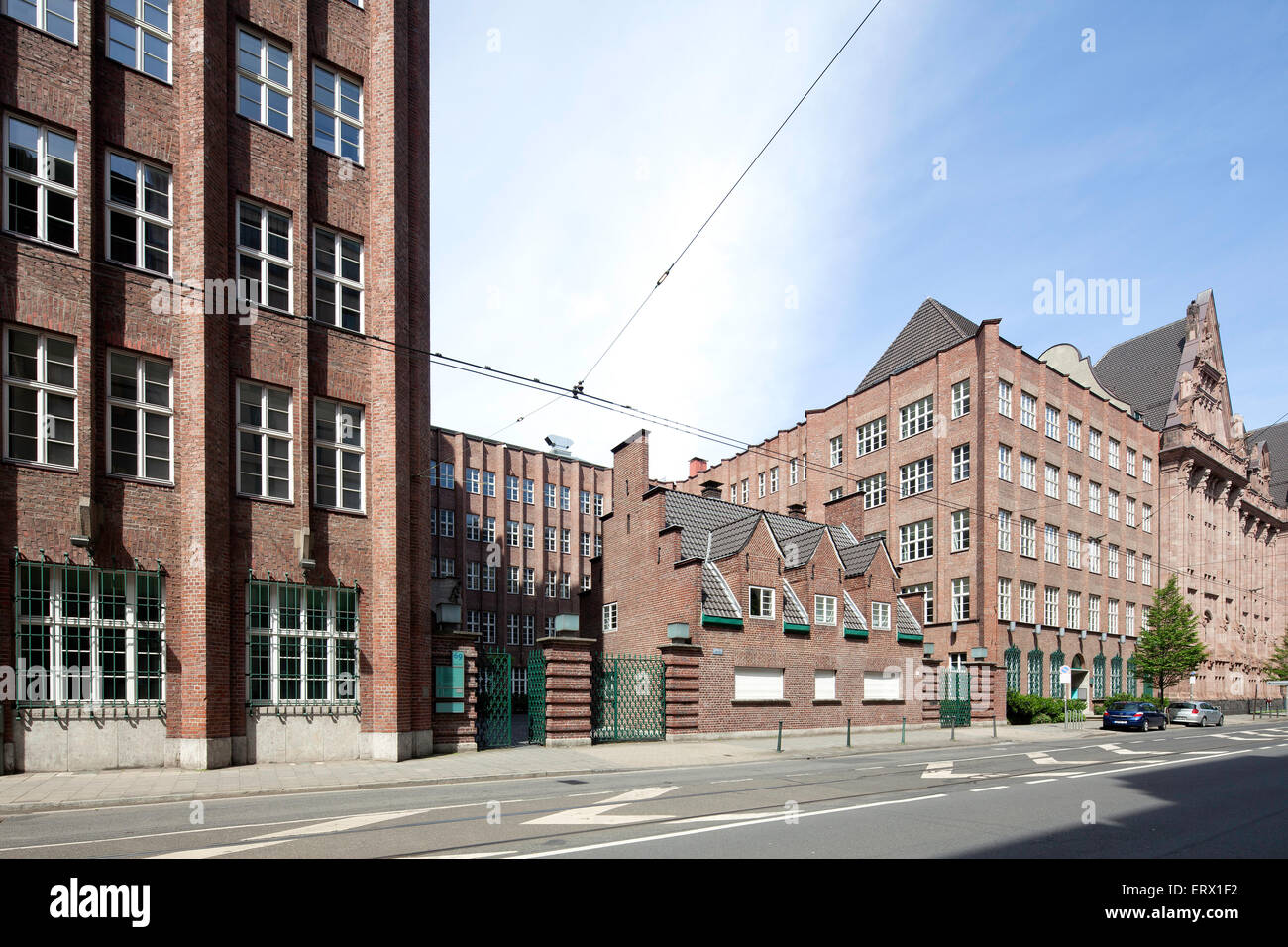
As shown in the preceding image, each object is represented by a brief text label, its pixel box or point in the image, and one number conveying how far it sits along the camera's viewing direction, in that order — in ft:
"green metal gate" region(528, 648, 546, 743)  73.31
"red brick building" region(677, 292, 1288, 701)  140.87
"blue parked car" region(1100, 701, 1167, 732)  120.88
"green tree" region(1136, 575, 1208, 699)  160.56
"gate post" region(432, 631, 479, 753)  67.05
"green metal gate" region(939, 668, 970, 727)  111.75
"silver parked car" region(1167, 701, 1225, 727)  138.10
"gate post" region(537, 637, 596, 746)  72.69
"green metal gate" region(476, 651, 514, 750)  71.46
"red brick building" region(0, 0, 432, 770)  53.06
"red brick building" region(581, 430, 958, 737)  87.45
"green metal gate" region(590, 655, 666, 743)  77.77
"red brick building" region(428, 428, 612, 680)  171.63
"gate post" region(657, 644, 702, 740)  82.43
